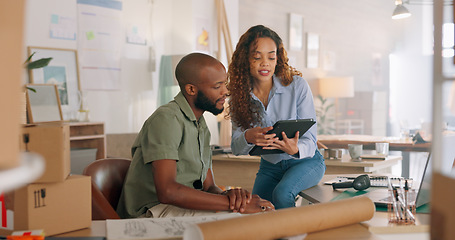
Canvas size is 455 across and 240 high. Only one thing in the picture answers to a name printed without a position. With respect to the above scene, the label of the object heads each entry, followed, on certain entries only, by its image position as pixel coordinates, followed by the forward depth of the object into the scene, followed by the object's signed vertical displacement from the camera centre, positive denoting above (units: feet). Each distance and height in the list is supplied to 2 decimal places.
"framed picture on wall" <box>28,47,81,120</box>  16.56 +1.12
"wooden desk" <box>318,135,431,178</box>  15.15 -1.08
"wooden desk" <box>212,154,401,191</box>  12.52 -1.52
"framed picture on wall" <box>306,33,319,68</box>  29.07 +3.38
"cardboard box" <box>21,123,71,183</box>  4.42 -0.34
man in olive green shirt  6.07 -0.65
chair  5.99 -0.99
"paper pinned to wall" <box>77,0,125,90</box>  18.22 +2.44
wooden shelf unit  16.57 -0.92
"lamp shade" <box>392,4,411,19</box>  20.36 +3.90
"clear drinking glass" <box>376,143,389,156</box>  12.77 -1.02
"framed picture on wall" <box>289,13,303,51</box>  27.58 +4.26
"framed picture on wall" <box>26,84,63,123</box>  15.46 +0.13
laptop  5.65 -0.97
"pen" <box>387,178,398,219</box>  5.09 -0.97
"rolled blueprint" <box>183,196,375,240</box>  3.73 -0.92
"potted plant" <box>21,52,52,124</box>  11.61 +1.04
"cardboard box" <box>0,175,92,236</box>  4.45 -0.90
